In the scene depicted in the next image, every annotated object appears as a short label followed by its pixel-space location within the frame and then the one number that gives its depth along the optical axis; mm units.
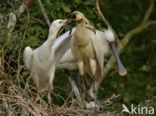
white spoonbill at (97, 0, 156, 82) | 18484
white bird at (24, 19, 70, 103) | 16094
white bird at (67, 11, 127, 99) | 16344
